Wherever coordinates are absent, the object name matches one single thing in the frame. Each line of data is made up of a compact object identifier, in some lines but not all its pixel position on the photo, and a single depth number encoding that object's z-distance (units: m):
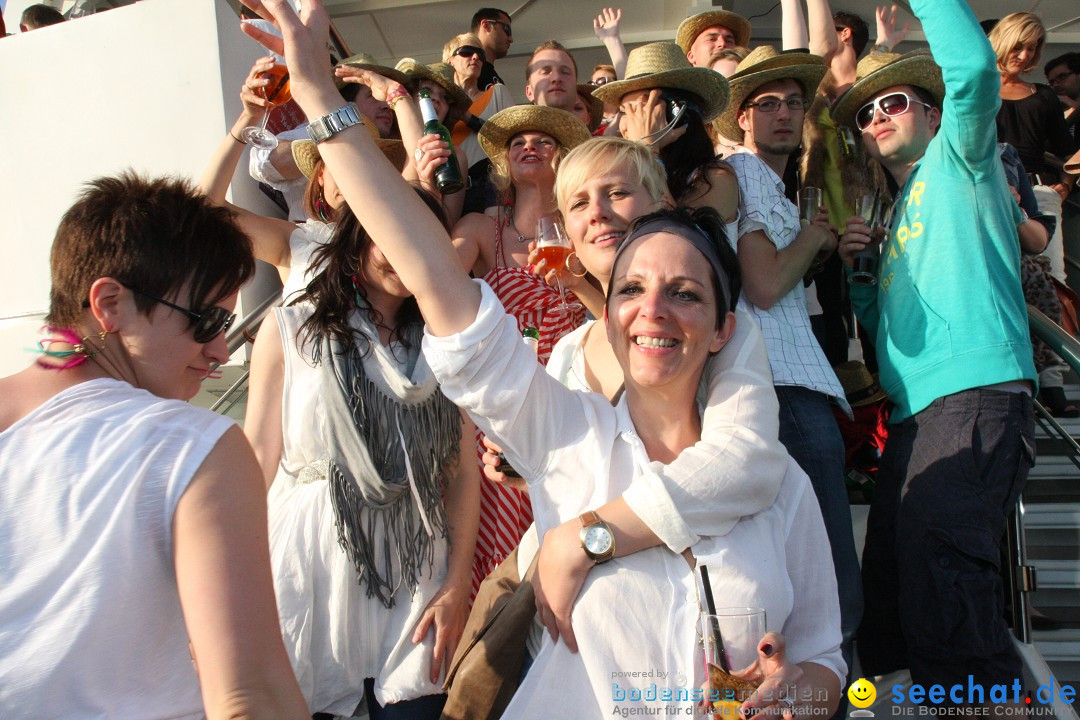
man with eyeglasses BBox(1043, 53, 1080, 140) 6.96
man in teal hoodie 2.49
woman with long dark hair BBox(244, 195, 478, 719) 2.32
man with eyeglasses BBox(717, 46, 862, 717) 2.65
